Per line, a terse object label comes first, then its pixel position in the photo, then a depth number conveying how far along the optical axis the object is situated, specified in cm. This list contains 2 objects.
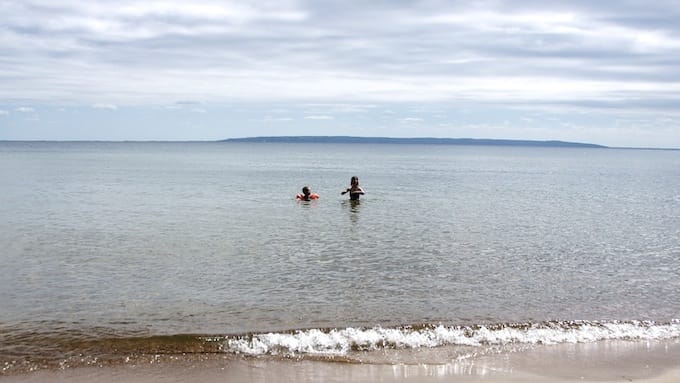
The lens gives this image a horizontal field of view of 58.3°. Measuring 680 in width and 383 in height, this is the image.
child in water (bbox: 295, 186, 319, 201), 3834
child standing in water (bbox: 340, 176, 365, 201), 3815
